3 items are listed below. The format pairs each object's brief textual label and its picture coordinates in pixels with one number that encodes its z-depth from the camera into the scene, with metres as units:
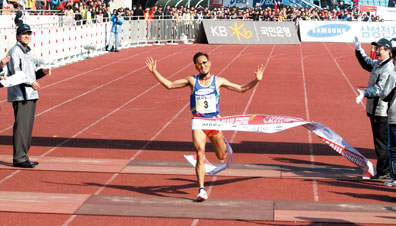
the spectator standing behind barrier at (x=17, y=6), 40.16
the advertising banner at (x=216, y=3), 62.23
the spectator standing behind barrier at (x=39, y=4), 42.19
